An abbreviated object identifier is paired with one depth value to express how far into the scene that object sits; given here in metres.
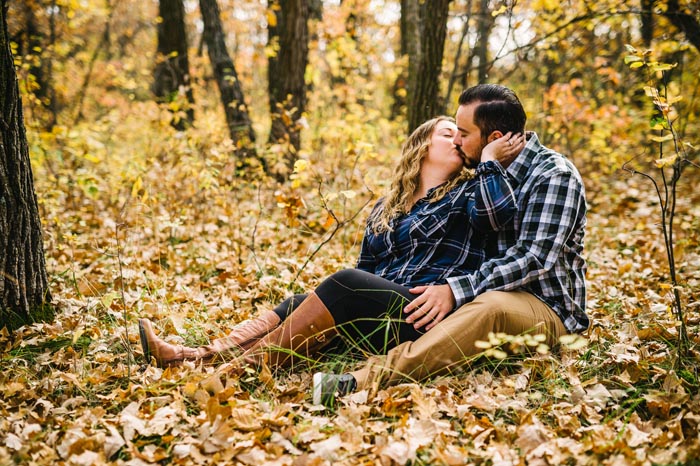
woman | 2.77
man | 2.57
